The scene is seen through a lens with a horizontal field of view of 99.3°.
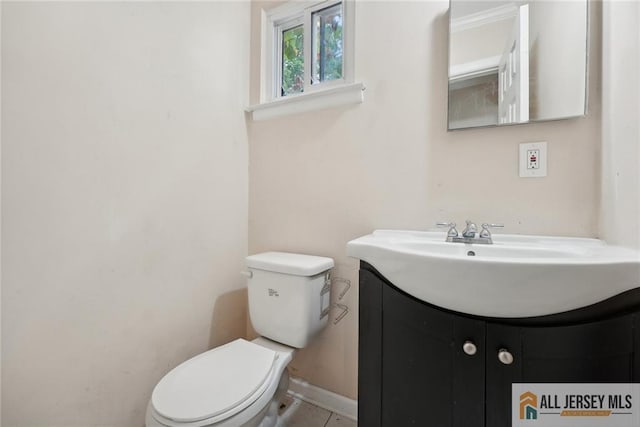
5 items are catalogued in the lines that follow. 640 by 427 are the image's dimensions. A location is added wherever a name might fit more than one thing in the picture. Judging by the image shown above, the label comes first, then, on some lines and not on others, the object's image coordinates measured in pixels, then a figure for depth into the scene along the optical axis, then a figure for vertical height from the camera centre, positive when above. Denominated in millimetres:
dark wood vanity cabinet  536 -323
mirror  817 +486
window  1262 +840
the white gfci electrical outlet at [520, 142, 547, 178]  864 +165
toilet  755 -536
